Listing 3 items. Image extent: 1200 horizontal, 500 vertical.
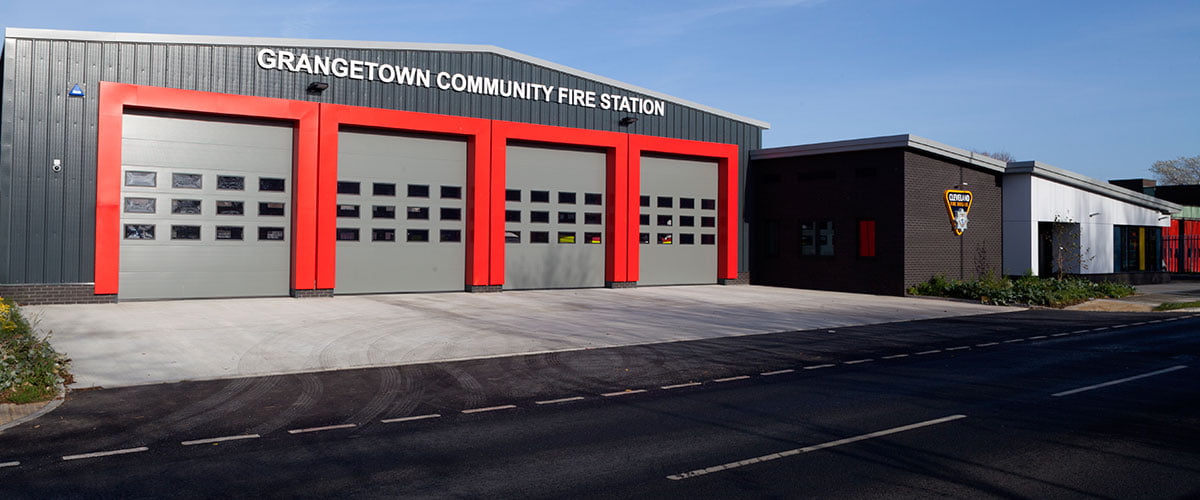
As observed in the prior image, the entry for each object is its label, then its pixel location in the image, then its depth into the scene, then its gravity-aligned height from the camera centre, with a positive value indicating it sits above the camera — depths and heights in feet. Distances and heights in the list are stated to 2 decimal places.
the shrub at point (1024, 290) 75.46 -2.66
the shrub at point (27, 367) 28.01 -4.11
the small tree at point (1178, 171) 246.06 +28.75
